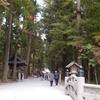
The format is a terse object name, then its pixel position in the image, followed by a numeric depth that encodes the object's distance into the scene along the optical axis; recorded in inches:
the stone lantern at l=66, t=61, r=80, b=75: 839.9
